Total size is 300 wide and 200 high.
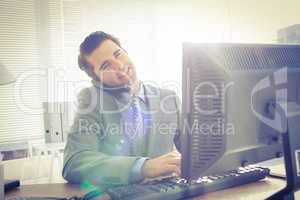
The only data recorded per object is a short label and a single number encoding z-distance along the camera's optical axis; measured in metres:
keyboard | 0.98
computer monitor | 0.84
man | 1.65
